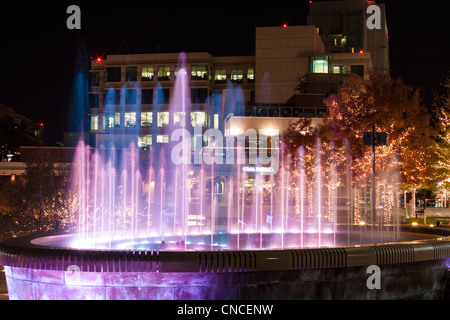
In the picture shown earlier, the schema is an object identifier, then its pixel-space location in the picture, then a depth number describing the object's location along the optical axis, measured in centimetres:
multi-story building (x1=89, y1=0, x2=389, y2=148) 7169
